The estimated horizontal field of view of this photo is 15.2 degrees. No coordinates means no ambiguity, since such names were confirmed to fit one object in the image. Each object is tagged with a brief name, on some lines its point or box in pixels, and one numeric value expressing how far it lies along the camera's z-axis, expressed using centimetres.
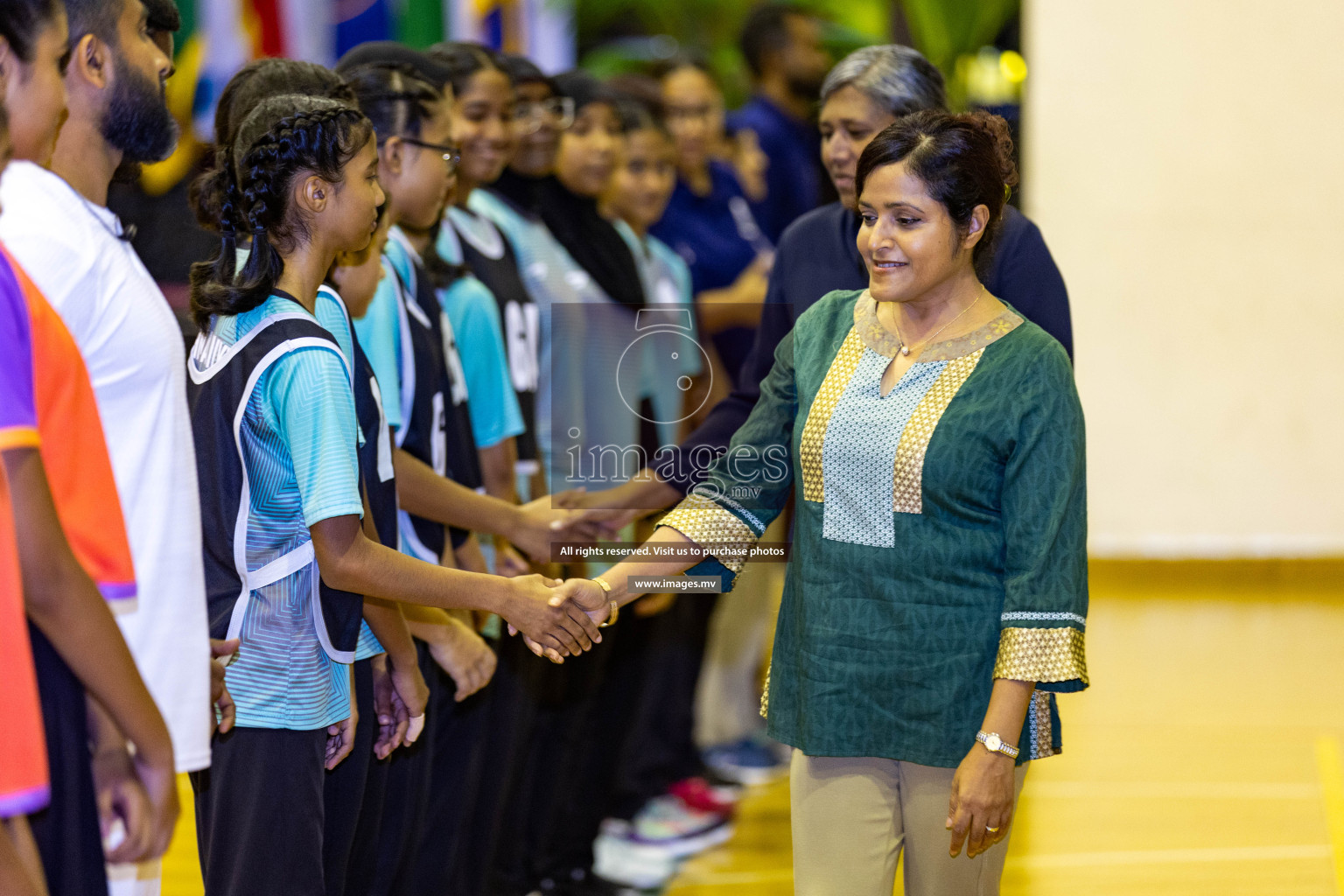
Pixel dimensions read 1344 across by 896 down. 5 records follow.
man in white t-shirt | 616
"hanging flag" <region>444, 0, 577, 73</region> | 1711
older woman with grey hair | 691
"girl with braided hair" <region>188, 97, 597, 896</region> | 648
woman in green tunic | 650
